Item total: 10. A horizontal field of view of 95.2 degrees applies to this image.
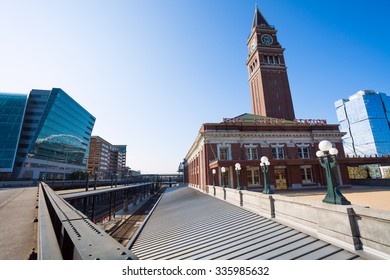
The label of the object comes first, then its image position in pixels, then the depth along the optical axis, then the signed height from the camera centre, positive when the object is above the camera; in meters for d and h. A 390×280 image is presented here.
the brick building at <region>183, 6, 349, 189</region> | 29.31 +4.57
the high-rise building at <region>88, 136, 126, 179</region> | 128.12 +17.28
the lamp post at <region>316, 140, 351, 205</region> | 5.82 +0.09
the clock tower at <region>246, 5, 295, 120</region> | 47.62 +27.05
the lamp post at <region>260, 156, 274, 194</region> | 11.27 +0.10
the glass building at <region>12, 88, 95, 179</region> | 66.94 +18.87
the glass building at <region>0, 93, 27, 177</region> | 58.38 +20.38
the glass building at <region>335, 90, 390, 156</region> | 118.06 +34.41
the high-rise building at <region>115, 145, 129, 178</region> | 171.68 +19.66
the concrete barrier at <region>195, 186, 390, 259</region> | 4.04 -1.45
